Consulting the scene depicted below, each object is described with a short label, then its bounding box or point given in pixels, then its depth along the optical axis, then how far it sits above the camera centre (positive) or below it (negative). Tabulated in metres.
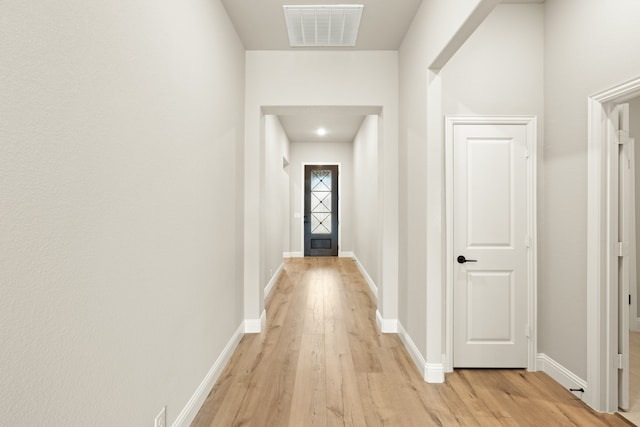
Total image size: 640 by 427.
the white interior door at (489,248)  2.62 -0.27
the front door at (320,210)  8.30 +0.13
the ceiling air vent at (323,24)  2.68 +1.70
